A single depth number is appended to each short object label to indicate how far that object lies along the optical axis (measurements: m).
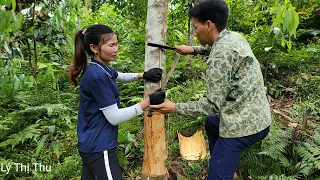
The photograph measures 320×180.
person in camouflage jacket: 2.38
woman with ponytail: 2.43
